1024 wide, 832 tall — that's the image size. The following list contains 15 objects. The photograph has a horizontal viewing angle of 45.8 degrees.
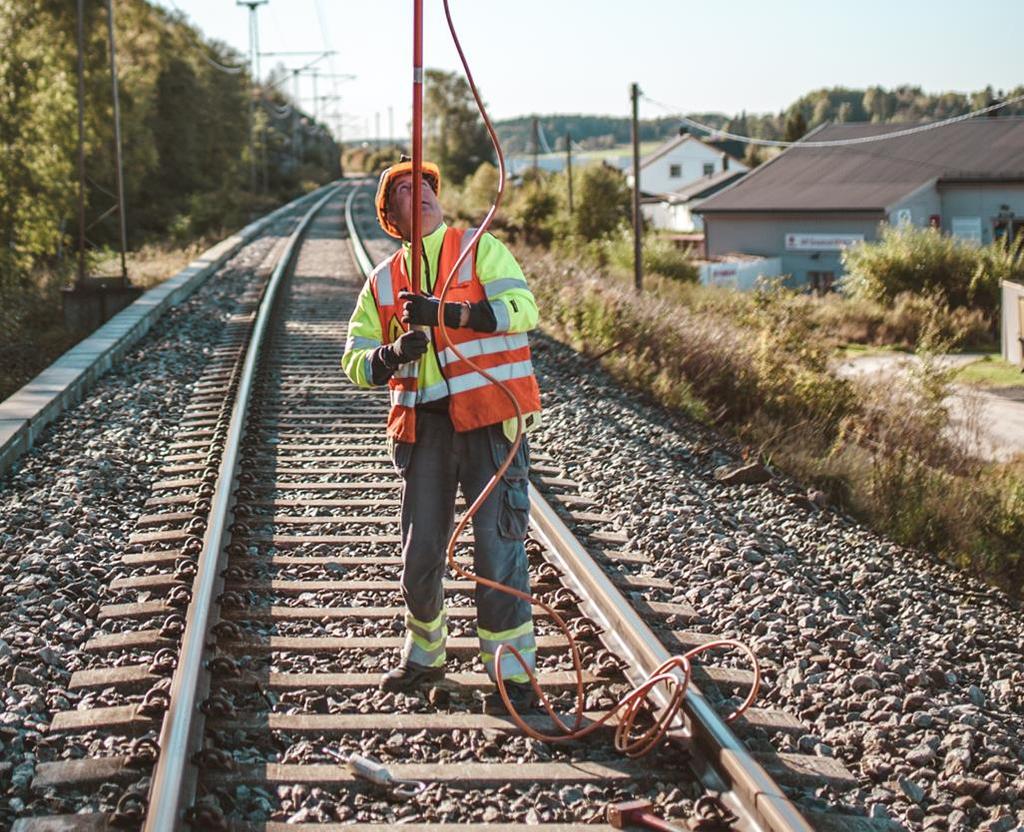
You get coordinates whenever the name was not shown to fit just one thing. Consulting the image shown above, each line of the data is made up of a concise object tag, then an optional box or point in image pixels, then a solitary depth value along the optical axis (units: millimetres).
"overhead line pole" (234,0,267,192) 57812
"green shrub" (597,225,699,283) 34469
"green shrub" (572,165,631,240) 43500
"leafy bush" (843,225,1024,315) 33156
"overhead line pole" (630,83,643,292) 27281
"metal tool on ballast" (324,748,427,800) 3832
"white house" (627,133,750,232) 86062
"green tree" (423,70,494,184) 69562
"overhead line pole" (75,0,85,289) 17125
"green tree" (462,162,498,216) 41625
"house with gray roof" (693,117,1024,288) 44594
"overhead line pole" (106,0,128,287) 18031
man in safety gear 4445
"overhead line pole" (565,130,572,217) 41438
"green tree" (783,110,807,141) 84688
